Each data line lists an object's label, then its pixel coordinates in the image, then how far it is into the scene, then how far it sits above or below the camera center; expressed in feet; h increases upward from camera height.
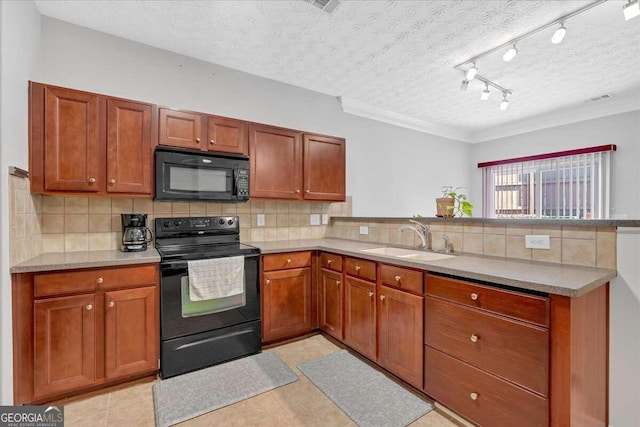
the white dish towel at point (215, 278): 7.09 -1.66
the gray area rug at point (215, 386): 5.82 -3.93
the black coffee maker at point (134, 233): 7.48 -0.55
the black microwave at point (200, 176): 7.64 +1.01
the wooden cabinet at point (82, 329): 5.57 -2.45
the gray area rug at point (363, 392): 5.66 -3.93
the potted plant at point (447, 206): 8.07 +0.18
